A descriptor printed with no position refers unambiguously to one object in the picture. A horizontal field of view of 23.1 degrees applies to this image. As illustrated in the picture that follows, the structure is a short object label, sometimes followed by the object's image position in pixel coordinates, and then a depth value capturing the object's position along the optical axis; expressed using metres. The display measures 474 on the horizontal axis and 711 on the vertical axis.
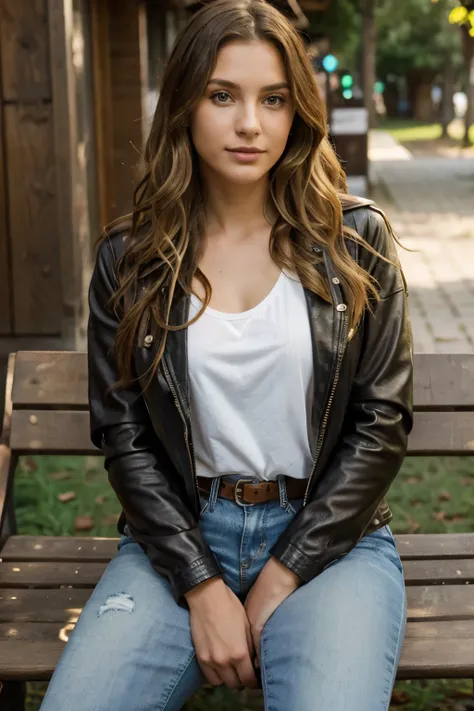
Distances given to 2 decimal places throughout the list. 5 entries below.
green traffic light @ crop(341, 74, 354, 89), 21.89
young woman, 2.61
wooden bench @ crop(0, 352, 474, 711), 2.88
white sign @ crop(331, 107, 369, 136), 19.34
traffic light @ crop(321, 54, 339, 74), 20.73
